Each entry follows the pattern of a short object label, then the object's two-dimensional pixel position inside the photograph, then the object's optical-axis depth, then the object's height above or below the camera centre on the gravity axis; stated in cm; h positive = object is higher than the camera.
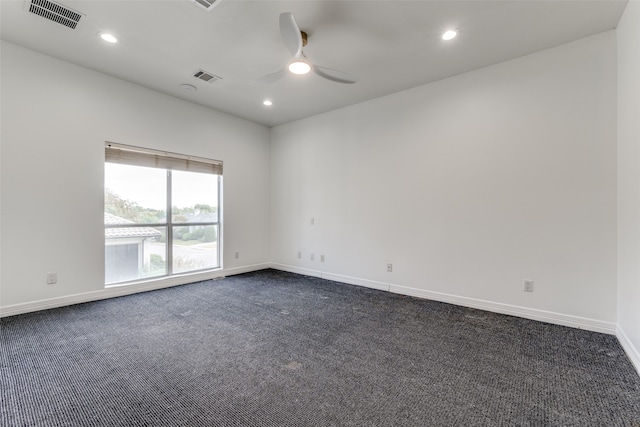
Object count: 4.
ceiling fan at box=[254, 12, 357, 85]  216 +137
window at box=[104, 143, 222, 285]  380 -3
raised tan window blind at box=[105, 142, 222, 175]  376 +80
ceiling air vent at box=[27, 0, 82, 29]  239 +178
